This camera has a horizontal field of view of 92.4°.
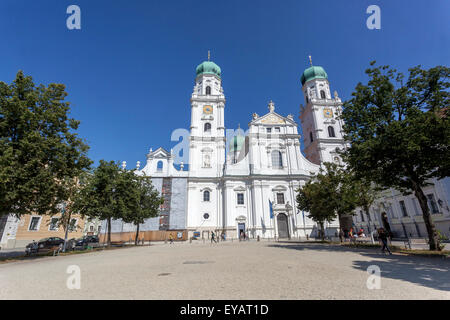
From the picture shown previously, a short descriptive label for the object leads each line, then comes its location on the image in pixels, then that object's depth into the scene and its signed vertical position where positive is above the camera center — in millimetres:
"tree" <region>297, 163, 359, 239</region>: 20594 +3012
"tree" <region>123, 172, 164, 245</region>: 24523 +3351
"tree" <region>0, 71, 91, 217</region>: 13234 +5522
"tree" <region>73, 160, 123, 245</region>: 20766 +3707
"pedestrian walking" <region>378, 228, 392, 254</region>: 12230 -529
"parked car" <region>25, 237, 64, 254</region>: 18309 -1046
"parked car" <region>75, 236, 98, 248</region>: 29028 -1179
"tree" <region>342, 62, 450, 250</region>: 11867 +5325
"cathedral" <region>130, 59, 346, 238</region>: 37062 +10150
